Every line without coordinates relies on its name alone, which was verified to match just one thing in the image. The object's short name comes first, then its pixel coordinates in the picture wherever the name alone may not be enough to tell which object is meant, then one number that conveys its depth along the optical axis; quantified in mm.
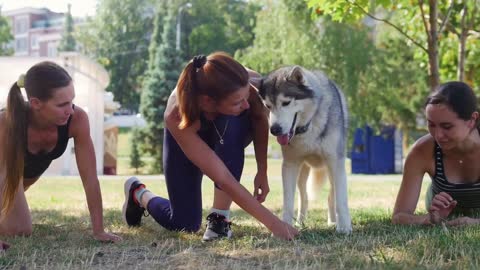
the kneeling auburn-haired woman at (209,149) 3295
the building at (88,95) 16719
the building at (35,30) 69688
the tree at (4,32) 30025
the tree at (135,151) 22531
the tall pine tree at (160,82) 24703
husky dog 4070
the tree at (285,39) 19172
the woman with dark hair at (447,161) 3533
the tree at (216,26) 40031
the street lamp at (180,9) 37294
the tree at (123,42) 46031
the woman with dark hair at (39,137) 3445
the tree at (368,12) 6371
